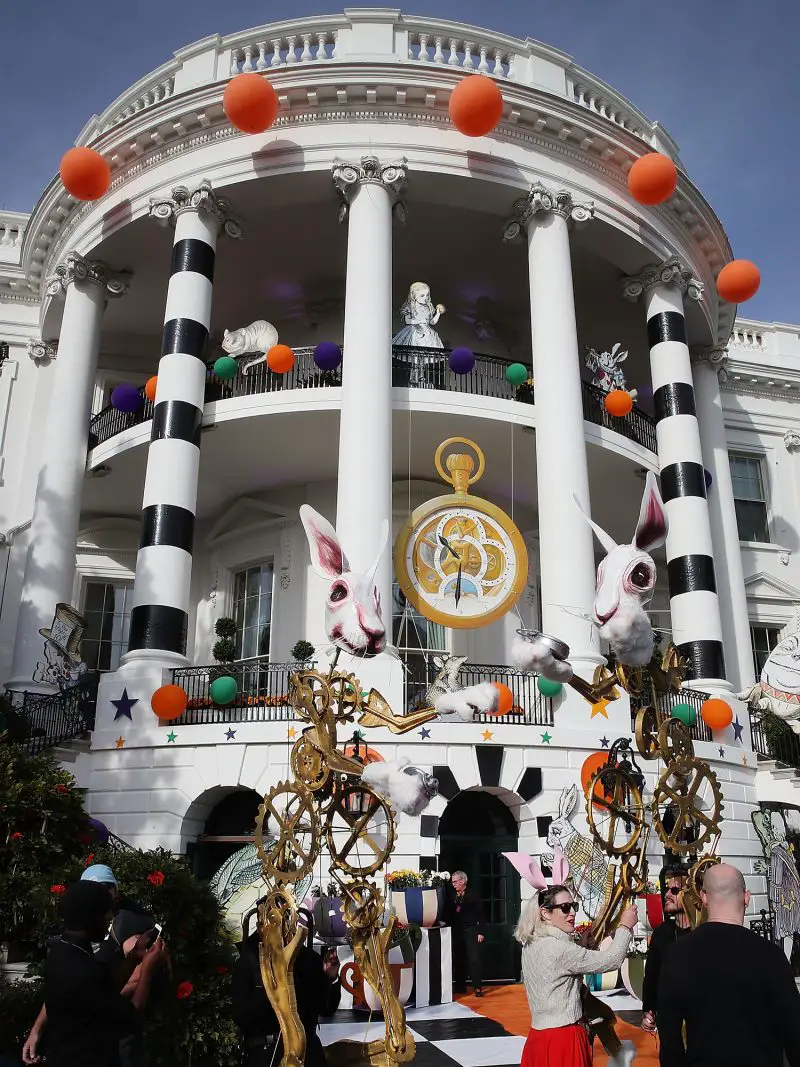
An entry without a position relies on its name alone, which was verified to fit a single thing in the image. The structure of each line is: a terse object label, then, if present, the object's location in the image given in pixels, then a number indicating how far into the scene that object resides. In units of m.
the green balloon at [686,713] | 15.13
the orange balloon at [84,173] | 15.60
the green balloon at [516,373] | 17.36
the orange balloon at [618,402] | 17.48
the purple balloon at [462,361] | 16.73
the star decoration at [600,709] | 13.65
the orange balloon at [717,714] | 15.59
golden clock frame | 13.40
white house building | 13.98
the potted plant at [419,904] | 10.59
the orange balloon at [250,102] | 14.93
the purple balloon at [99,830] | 11.38
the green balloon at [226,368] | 16.77
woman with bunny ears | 4.59
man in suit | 11.31
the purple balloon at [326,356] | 16.44
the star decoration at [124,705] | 14.11
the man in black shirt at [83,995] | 4.10
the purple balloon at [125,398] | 17.83
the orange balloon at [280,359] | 16.36
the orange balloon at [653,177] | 15.69
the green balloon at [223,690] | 13.67
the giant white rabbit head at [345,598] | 7.15
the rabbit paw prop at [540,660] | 5.45
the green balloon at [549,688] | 14.07
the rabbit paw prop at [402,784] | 5.90
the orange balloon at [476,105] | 14.91
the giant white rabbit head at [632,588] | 5.70
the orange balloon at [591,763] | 13.54
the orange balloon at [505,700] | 13.07
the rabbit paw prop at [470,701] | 7.13
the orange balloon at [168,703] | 13.62
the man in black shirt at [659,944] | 6.28
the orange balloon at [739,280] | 16.72
